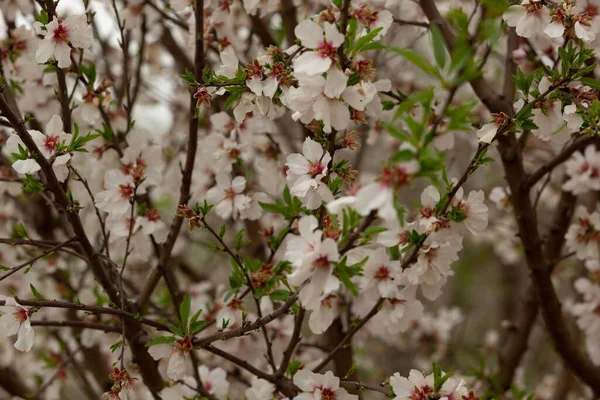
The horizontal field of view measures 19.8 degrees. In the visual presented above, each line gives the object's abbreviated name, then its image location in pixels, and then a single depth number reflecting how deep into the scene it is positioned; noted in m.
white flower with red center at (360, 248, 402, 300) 1.02
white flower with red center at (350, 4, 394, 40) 1.00
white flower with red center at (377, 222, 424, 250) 1.02
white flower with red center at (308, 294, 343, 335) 1.01
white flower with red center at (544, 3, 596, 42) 1.03
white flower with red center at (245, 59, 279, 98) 1.01
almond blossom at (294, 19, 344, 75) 0.96
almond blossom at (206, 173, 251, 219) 1.13
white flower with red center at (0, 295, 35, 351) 1.03
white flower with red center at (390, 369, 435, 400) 1.02
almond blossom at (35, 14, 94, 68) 1.05
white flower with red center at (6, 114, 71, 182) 1.05
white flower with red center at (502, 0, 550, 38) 1.06
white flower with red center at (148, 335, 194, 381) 1.06
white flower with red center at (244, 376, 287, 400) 1.08
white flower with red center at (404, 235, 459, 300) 1.03
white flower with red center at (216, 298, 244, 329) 1.10
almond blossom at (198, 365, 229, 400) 1.17
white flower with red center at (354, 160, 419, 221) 0.92
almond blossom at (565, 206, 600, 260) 1.21
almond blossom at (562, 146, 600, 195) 1.21
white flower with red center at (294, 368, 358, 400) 1.04
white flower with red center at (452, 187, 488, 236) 1.04
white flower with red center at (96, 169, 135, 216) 1.11
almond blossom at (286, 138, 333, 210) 1.01
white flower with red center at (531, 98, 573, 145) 1.04
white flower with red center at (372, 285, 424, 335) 1.06
